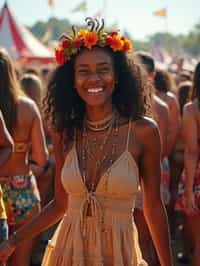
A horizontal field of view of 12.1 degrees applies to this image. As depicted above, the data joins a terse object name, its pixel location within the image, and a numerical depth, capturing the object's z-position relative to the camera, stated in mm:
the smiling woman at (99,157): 4284
